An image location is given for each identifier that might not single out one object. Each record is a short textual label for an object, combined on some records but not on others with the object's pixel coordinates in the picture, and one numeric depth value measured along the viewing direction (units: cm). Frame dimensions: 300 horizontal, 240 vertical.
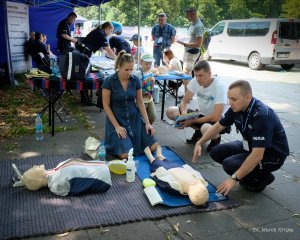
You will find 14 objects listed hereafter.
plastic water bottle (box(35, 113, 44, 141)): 467
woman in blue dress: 398
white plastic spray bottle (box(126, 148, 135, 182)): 345
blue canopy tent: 856
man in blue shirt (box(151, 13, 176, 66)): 862
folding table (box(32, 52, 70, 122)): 507
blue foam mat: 310
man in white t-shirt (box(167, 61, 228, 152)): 427
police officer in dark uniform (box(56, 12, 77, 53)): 830
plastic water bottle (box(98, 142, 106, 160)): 396
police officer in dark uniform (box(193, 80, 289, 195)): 299
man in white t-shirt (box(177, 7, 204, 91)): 753
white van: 1312
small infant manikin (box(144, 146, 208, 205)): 301
